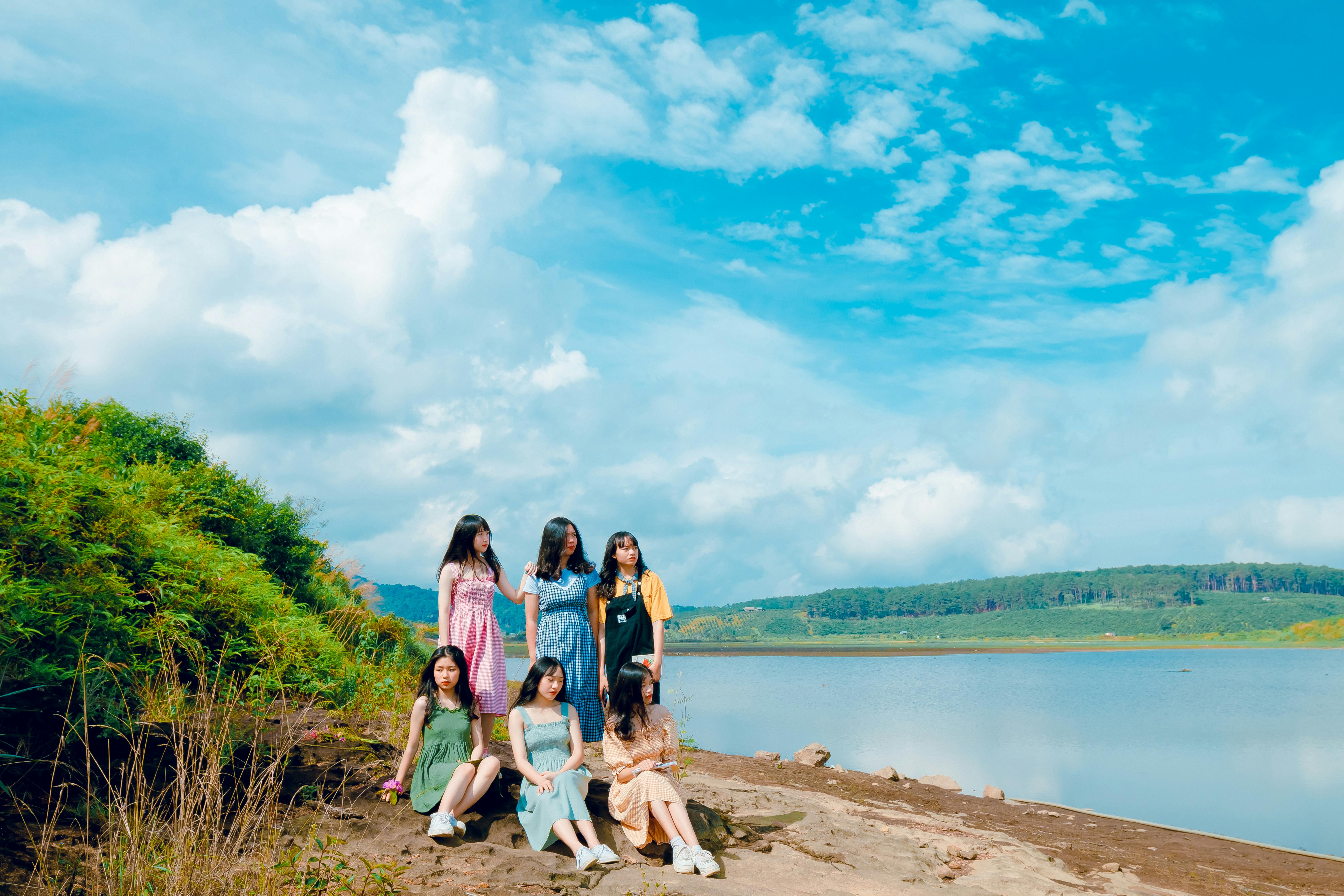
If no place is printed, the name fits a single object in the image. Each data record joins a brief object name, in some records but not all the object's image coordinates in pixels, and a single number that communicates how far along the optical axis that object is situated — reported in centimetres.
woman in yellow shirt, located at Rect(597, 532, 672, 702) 560
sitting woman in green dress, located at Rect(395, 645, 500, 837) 496
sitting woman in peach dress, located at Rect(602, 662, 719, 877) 512
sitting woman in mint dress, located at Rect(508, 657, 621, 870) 485
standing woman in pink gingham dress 544
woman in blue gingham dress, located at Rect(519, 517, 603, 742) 549
